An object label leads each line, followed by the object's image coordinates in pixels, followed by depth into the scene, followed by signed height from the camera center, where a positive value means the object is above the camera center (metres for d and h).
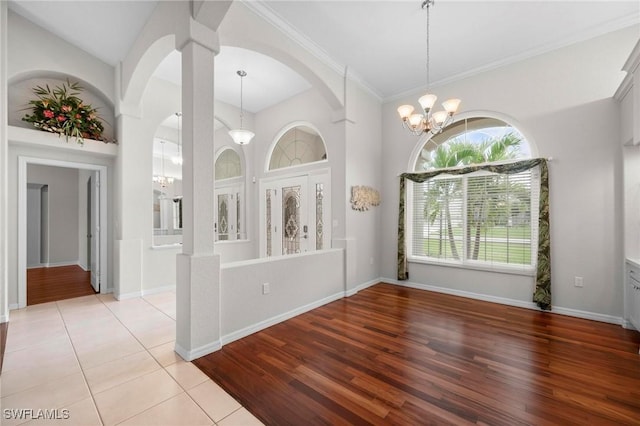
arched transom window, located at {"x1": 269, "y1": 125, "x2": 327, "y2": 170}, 5.01 +1.31
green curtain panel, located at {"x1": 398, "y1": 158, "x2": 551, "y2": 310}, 3.53 -0.37
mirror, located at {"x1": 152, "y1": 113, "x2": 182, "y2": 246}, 6.41 +0.91
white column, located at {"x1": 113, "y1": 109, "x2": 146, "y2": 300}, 4.12 +0.13
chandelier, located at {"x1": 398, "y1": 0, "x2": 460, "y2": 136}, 2.87 +1.12
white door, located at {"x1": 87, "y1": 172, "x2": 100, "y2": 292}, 4.46 -0.23
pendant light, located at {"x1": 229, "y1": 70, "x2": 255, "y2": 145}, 4.63 +1.39
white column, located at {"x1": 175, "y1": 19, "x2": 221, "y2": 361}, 2.42 +0.04
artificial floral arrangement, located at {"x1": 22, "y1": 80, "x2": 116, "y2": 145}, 3.63 +1.46
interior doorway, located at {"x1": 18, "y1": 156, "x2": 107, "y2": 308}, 3.73 -0.48
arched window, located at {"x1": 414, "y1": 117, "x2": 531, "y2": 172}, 3.95 +1.09
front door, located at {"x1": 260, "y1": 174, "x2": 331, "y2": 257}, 4.88 -0.02
